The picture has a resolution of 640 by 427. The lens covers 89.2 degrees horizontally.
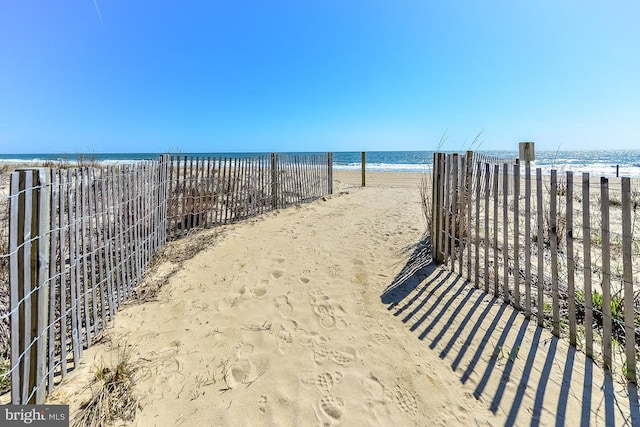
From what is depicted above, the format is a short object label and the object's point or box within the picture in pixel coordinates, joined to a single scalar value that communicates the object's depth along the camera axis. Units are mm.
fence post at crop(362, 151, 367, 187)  12941
